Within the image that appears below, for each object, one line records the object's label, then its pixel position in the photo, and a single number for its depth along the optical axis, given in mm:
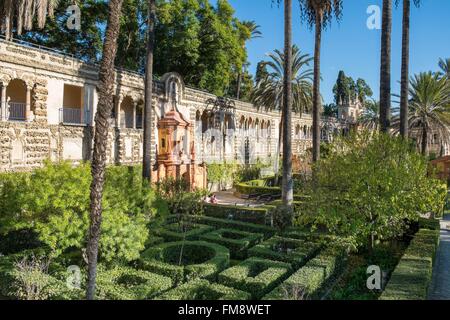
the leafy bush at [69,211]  10344
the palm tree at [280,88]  33094
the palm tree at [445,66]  47750
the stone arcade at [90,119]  18672
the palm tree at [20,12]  20312
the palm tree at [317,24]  21938
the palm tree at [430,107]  27906
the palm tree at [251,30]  50134
